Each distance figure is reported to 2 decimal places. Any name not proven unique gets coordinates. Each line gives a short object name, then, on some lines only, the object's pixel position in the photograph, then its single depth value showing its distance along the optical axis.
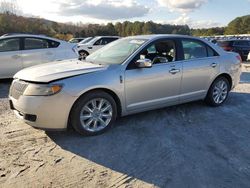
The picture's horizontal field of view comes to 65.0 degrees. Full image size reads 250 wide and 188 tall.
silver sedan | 2.81
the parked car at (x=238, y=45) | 12.95
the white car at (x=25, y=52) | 5.82
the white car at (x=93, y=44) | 11.27
